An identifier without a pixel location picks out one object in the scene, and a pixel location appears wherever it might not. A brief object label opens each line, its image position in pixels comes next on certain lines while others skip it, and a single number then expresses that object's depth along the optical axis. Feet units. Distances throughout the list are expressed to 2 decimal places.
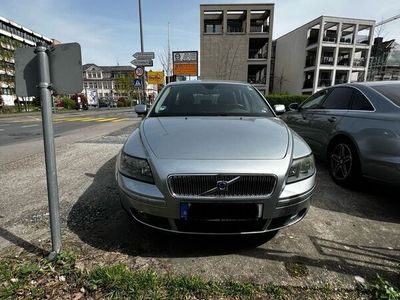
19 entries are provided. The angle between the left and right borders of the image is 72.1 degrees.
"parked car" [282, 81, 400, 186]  10.32
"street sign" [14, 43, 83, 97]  6.73
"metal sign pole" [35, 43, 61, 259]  6.70
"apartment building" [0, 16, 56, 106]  103.24
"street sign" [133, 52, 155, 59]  44.91
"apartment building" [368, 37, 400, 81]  152.97
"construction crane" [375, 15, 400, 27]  186.09
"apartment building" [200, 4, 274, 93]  110.52
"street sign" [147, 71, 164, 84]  84.33
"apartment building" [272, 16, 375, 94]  121.08
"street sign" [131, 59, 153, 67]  44.95
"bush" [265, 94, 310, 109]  76.38
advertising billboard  67.00
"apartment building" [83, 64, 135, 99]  327.06
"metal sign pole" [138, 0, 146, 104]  53.32
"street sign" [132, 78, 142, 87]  50.88
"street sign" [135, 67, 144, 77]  47.69
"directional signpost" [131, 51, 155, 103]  44.93
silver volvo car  6.79
